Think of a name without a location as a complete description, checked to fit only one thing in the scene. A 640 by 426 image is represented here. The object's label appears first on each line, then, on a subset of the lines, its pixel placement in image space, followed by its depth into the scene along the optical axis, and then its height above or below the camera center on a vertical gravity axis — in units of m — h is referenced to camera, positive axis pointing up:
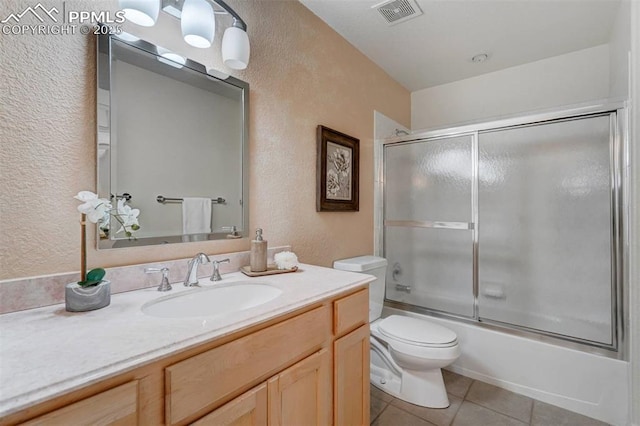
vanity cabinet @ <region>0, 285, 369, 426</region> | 0.57 -0.43
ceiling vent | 1.76 +1.28
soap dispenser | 1.33 -0.19
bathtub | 1.63 -0.99
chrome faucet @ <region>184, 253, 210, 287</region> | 1.13 -0.22
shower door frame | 1.62 -0.04
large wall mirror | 1.03 +0.29
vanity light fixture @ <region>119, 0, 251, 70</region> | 1.14 +0.77
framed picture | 1.89 +0.30
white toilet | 1.66 -0.83
